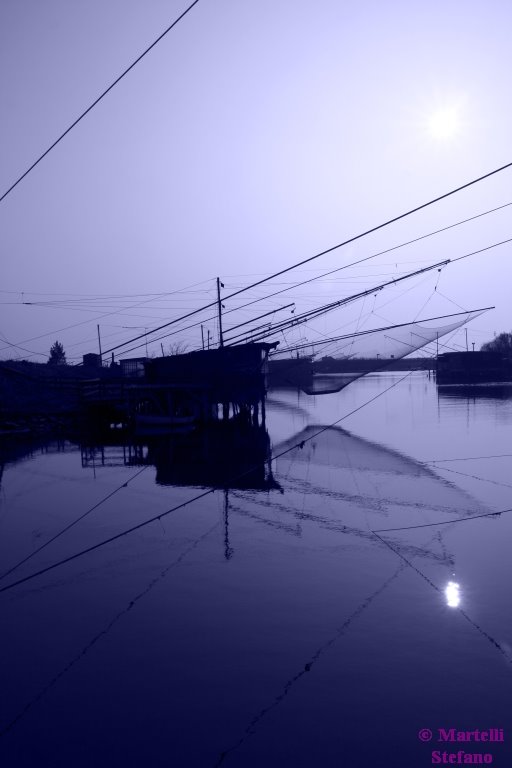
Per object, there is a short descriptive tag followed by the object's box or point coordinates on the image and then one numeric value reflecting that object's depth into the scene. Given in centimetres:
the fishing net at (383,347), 3556
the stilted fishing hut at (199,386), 3684
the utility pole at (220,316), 3887
